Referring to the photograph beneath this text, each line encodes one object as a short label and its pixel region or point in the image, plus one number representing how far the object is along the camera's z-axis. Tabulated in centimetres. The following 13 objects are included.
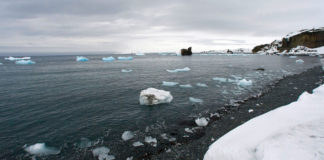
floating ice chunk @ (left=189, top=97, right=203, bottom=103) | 1283
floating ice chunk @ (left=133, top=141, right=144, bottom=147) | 688
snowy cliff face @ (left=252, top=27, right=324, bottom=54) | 8824
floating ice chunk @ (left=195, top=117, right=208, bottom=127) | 860
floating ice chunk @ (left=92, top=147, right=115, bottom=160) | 613
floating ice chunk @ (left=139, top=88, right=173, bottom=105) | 1202
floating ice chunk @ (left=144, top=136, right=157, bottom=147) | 698
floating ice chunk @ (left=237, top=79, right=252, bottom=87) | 1809
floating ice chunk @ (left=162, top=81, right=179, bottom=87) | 1884
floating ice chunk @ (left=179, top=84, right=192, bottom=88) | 1811
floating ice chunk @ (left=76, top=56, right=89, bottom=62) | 7049
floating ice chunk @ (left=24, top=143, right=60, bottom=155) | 659
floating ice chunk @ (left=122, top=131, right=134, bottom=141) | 751
